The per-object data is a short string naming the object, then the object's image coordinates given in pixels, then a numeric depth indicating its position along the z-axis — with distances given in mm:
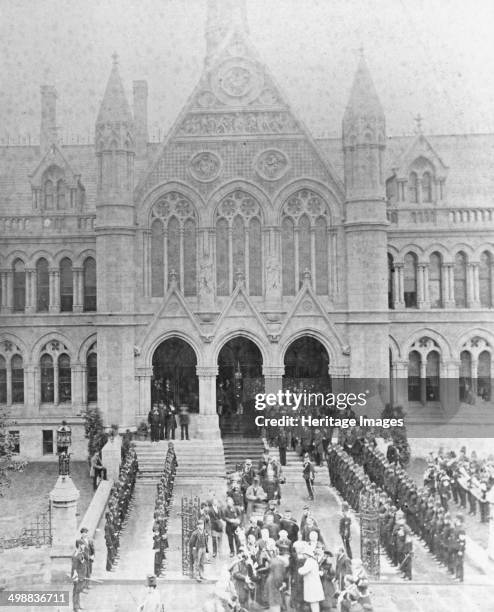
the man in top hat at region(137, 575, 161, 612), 16641
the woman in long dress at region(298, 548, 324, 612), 17625
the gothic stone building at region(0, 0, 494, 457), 33625
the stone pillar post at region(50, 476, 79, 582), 22203
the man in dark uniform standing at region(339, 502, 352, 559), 21656
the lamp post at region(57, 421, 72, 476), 22891
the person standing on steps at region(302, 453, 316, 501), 26984
